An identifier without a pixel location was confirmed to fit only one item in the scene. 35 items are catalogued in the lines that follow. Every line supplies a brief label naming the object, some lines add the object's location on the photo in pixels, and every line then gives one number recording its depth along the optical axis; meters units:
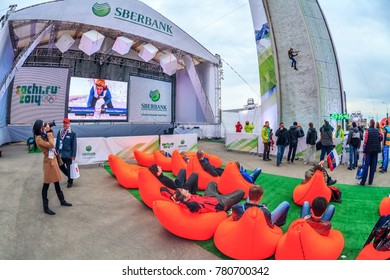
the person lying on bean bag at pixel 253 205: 2.70
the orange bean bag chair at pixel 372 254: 2.10
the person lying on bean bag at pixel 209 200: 3.07
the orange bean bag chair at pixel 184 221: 3.06
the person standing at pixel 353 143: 7.41
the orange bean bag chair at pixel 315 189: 4.23
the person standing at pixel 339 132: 9.68
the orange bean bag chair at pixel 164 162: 7.17
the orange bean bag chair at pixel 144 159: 7.65
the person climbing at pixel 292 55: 11.19
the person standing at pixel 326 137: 7.79
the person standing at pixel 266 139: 9.53
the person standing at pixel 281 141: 8.60
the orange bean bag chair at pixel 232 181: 4.65
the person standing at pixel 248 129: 13.19
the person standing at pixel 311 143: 8.59
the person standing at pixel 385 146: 6.89
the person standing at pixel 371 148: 5.52
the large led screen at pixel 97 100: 17.22
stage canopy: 12.73
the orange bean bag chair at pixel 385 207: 3.75
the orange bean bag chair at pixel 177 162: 6.21
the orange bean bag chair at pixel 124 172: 5.58
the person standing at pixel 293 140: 8.82
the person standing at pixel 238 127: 14.88
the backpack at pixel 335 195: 4.69
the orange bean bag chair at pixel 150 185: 4.00
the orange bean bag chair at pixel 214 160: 7.36
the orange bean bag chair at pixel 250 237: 2.49
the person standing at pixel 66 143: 5.38
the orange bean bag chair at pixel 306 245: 2.27
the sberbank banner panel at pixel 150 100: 19.95
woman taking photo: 3.86
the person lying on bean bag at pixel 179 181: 4.01
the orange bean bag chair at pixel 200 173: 5.30
